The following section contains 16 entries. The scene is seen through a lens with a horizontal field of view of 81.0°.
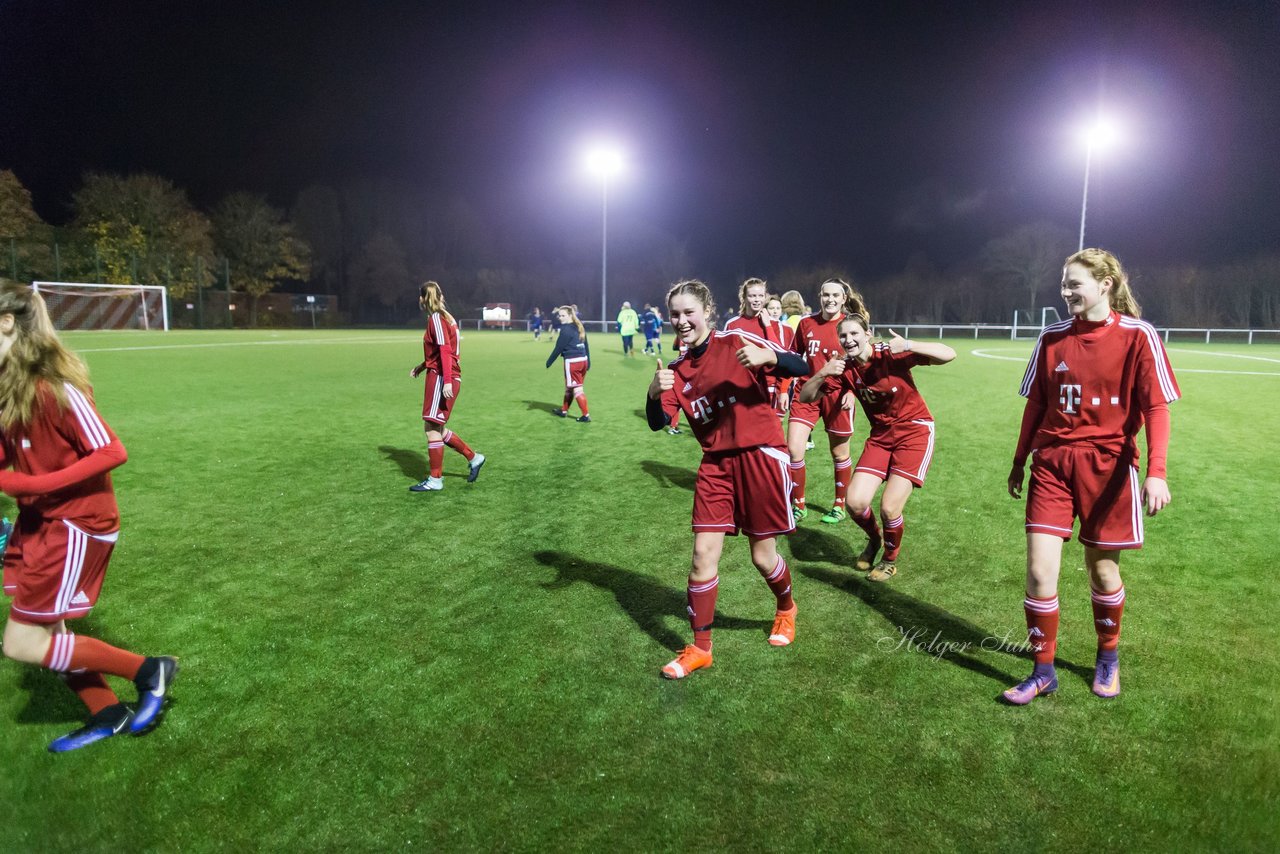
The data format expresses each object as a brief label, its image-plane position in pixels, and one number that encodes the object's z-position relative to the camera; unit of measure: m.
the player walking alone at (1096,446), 3.61
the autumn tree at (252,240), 62.56
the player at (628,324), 30.86
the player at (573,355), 13.20
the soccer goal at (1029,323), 49.22
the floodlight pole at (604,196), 45.25
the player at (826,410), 6.80
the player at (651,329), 31.36
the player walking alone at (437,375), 8.10
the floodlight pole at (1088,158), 33.93
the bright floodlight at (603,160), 44.94
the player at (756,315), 7.59
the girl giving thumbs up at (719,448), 4.05
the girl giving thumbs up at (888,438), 5.43
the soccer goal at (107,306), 37.72
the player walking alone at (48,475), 3.04
